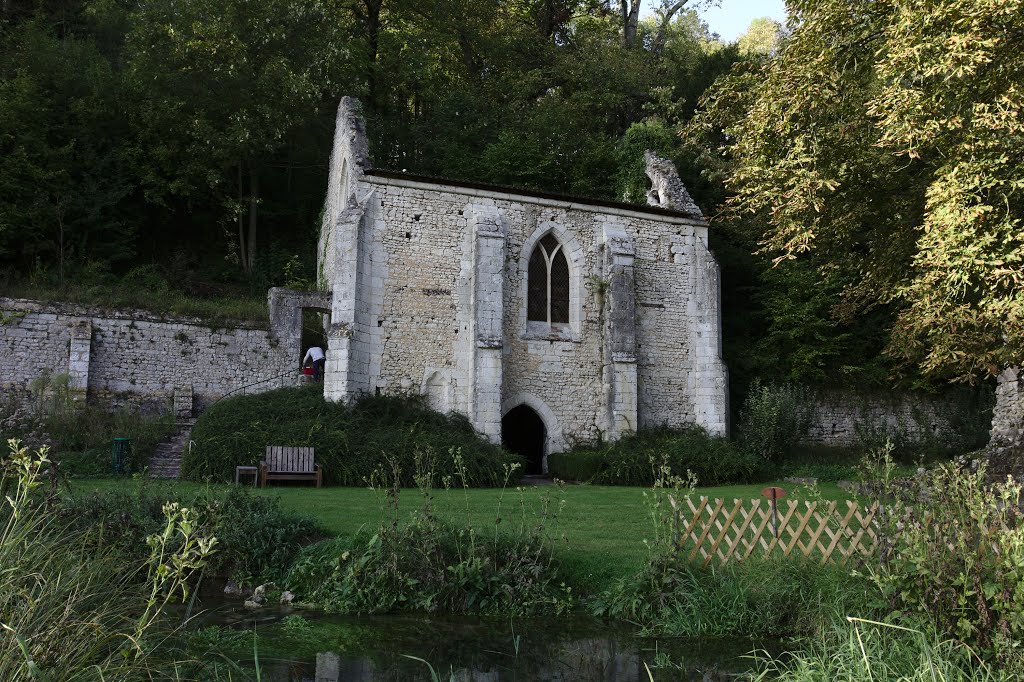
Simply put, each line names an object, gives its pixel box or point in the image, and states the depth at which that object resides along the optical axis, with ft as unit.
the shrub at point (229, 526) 27.99
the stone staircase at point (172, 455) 53.54
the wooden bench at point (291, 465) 48.57
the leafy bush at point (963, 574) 15.96
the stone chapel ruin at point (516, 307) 62.54
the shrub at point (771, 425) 66.23
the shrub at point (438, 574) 26.17
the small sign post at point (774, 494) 26.07
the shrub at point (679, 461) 58.80
